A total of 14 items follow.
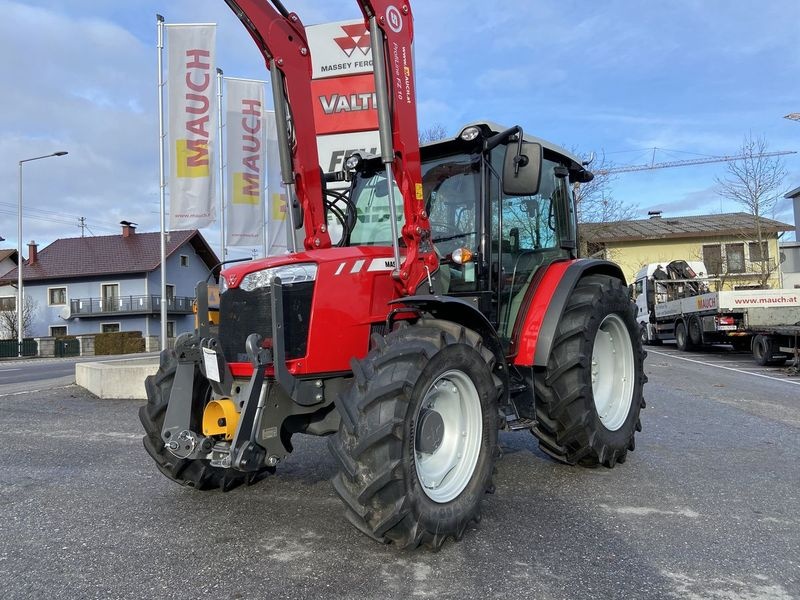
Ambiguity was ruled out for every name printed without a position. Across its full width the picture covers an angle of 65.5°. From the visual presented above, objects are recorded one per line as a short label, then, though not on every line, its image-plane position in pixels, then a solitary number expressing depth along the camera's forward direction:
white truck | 13.81
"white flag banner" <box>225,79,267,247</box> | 13.80
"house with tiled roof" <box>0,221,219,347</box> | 46.56
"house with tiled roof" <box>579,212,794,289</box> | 34.72
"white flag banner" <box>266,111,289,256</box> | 14.55
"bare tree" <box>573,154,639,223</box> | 29.38
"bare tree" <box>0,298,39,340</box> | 42.56
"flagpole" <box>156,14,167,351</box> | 13.77
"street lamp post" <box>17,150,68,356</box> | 31.52
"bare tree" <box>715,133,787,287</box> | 26.99
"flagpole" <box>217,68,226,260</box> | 14.05
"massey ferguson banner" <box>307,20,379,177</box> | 9.95
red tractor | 3.13
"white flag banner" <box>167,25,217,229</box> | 12.41
